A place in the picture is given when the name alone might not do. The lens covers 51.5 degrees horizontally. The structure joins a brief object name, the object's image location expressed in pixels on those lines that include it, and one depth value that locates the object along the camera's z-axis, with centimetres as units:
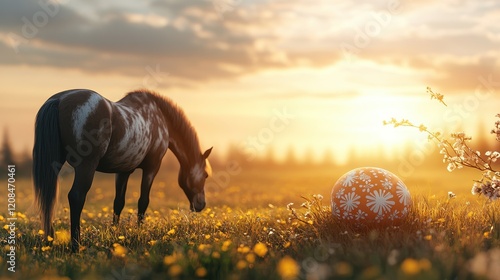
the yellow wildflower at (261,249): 550
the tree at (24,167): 3543
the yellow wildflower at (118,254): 679
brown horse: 827
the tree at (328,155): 8708
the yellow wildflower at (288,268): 422
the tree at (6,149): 3681
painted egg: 828
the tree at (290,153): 8459
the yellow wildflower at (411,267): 396
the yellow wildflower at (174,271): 488
